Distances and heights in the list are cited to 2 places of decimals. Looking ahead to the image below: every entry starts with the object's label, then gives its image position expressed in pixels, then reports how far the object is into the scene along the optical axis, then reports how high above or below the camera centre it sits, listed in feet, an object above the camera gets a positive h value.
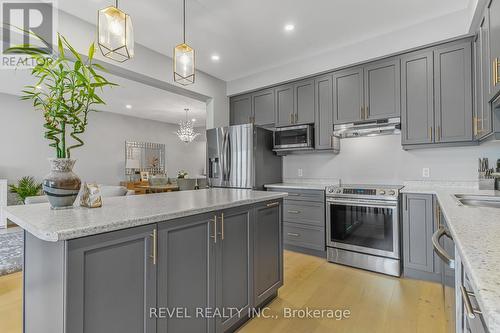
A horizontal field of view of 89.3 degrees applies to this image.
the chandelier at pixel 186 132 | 23.66 +3.44
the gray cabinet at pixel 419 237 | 8.50 -2.37
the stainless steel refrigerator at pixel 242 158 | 12.39 +0.57
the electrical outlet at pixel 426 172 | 10.14 -0.14
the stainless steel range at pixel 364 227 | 9.14 -2.27
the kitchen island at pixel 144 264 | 3.45 -1.63
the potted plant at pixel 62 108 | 4.47 +1.13
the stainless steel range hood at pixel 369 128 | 10.18 +1.72
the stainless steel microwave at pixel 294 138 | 12.19 +1.54
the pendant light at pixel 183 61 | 7.47 +3.21
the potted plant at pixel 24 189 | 17.40 -1.36
